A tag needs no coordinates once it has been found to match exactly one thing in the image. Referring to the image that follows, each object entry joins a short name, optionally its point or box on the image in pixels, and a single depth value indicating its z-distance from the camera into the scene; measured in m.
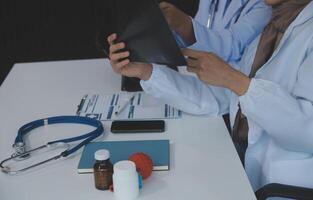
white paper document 1.52
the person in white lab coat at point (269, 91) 1.28
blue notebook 1.21
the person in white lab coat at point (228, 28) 1.81
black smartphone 1.42
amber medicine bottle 1.10
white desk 1.12
